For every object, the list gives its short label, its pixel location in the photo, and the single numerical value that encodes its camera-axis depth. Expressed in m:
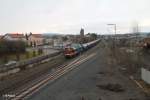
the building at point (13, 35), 161.90
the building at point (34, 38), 163.70
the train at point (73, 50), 45.44
